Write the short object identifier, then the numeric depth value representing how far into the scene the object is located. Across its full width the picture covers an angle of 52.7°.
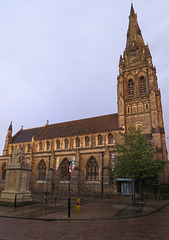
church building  32.97
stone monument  14.94
